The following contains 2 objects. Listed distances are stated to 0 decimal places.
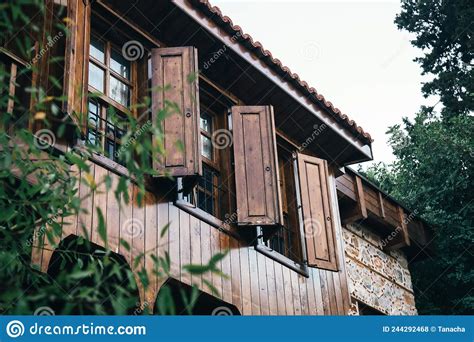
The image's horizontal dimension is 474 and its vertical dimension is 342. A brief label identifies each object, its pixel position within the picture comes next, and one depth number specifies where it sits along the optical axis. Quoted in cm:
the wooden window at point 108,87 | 630
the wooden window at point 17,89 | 514
